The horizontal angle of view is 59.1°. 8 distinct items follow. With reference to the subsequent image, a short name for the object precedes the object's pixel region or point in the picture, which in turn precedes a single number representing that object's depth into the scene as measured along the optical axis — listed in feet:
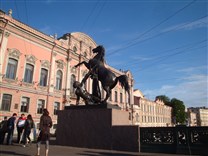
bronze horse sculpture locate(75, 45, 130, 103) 28.32
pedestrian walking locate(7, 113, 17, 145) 28.09
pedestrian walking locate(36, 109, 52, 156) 18.30
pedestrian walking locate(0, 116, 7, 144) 29.42
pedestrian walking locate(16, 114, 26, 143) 31.45
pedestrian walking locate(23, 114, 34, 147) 28.76
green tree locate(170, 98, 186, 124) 220.84
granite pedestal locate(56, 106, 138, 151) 23.00
